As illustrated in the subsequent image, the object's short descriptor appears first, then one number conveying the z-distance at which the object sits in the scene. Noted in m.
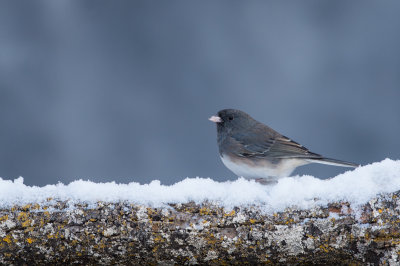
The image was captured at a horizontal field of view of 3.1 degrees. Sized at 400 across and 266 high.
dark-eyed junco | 7.19
